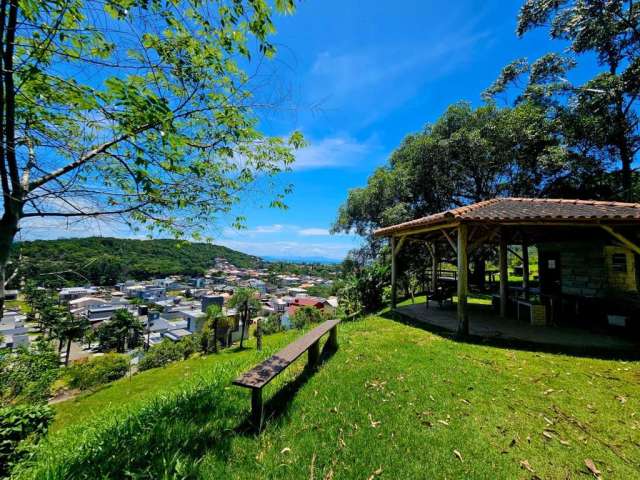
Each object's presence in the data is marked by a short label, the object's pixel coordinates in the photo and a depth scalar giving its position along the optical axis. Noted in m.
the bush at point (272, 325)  28.49
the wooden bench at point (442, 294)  8.98
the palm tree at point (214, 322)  25.02
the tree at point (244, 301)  26.16
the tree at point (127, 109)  1.80
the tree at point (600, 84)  11.77
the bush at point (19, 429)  2.52
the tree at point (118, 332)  32.42
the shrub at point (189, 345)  25.81
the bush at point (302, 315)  21.06
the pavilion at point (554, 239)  6.05
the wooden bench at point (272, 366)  2.72
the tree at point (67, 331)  25.17
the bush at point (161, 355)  23.27
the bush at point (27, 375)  11.55
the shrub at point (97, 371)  18.22
